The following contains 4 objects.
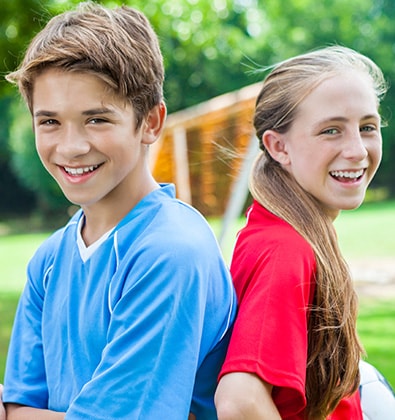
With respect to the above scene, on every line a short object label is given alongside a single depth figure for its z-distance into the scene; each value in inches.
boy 62.9
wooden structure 300.7
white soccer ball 76.0
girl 65.2
